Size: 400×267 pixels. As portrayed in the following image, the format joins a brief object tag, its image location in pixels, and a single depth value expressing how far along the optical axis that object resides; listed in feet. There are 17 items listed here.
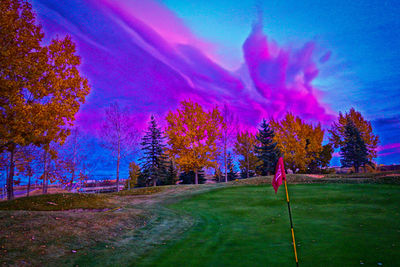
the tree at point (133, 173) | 133.36
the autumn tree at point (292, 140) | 126.41
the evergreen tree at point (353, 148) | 137.18
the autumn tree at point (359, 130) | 145.69
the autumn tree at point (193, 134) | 97.60
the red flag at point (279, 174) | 19.54
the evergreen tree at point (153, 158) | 115.85
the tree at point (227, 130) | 115.49
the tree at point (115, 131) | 96.12
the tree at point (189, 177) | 125.70
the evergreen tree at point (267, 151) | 131.64
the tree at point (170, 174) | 121.39
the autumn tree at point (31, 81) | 35.19
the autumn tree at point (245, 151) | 143.64
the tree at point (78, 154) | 89.25
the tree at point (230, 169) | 140.87
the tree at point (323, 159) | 153.58
